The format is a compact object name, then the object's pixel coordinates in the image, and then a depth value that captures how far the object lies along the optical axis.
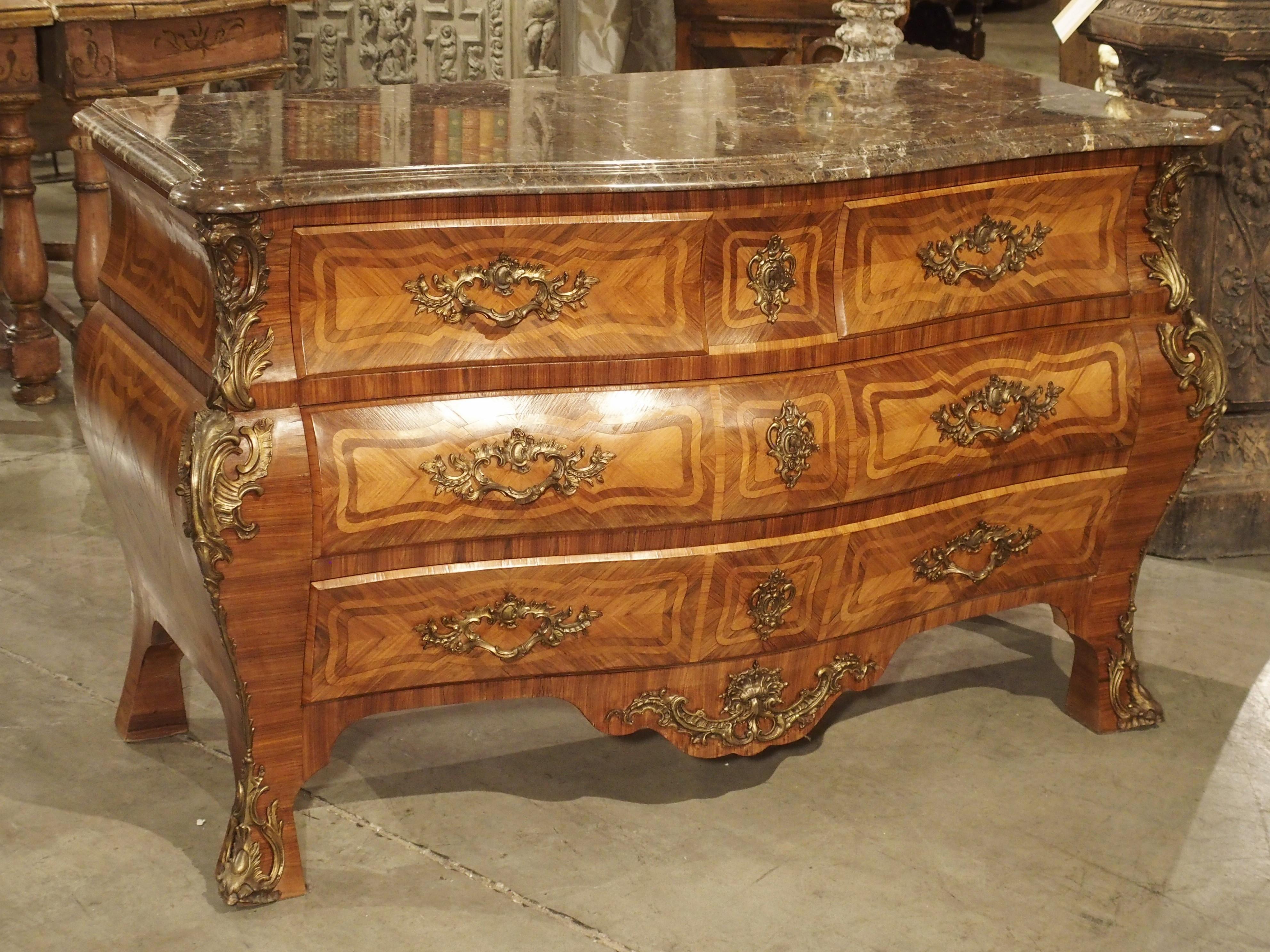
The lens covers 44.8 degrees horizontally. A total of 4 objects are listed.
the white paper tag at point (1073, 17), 3.10
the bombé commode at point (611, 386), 2.22
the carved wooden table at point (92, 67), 4.21
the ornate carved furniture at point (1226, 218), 3.53
